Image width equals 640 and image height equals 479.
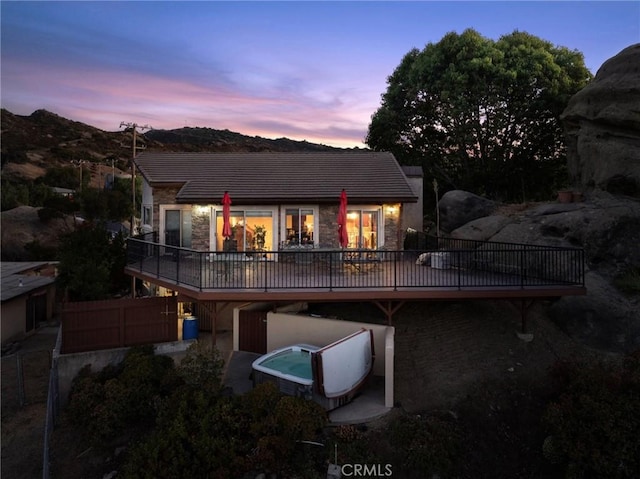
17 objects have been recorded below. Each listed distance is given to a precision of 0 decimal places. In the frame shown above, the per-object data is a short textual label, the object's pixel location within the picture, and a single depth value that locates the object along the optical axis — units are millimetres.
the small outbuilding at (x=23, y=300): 17781
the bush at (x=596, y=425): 7367
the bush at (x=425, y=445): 7969
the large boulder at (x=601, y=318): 10930
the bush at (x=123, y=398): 10062
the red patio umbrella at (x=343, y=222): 13031
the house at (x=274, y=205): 15492
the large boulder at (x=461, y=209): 20109
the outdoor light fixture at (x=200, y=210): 16031
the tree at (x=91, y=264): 14234
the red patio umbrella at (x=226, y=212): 13219
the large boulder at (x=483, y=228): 17016
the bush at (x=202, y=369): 9930
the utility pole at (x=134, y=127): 25855
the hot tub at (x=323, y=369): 9297
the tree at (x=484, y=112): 24219
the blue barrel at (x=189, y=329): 12992
